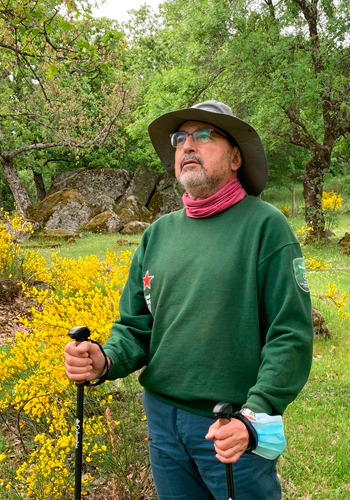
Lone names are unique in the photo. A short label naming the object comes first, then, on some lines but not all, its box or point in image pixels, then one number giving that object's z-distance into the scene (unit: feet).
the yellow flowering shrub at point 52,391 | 8.71
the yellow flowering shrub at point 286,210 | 75.76
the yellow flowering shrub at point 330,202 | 48.97
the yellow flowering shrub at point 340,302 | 17.16
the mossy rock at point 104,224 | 56.24
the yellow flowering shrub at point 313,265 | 20.74
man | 5.22
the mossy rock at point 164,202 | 67.26
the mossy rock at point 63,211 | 57.47
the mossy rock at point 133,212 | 61.72
